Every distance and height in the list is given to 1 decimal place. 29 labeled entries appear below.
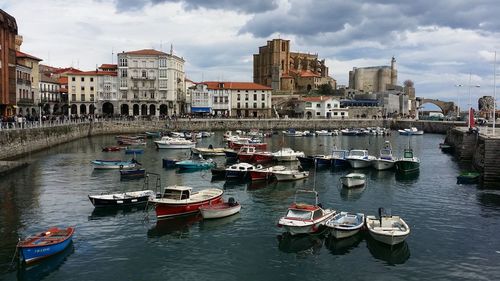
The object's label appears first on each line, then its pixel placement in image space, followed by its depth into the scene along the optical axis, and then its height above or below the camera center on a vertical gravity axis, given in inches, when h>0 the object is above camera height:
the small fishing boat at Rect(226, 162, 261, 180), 1929.1 -243.6
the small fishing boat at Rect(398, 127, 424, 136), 5142.7 -191.5
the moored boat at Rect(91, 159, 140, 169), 2187.5 -243.1
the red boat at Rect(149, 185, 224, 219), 1290.6 -255.4
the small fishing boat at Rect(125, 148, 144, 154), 2864.7 -234.3
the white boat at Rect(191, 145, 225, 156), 2822.3 -233.9
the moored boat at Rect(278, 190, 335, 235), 1138.0 -266.9
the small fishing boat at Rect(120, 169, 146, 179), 1947.6 -256.7
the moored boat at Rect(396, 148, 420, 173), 2226.9 -244.4
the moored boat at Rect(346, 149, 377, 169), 2316.7 -233.5
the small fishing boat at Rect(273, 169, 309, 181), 1908.2 -253.2
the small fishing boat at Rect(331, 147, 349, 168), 2354.8 -243.1
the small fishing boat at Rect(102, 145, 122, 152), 2999.5 -232.2
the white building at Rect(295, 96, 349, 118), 6505.9 +95.5
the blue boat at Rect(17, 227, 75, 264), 944.9 -278.0
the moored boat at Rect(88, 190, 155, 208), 1397.6 -263.4
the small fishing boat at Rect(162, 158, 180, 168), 2294.5 -246.5
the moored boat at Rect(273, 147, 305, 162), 2556.6 -227.0
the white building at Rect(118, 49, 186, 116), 5142.7 +372.0
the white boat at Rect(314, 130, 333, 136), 4865.4 -196.1
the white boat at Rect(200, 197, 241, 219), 1304.1 -275.6
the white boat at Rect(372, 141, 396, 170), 2268.7 -238.6
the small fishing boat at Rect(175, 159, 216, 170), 2217.0 -248.5
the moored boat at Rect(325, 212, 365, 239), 1124.5 -276.0
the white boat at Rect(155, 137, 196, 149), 3208.7 -209.7
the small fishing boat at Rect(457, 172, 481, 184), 1908.2 -263.8
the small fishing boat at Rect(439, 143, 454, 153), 3309.5 -240.5
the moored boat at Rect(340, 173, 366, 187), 1793.8 -257.3
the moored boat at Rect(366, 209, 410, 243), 1078.4 -278.7
